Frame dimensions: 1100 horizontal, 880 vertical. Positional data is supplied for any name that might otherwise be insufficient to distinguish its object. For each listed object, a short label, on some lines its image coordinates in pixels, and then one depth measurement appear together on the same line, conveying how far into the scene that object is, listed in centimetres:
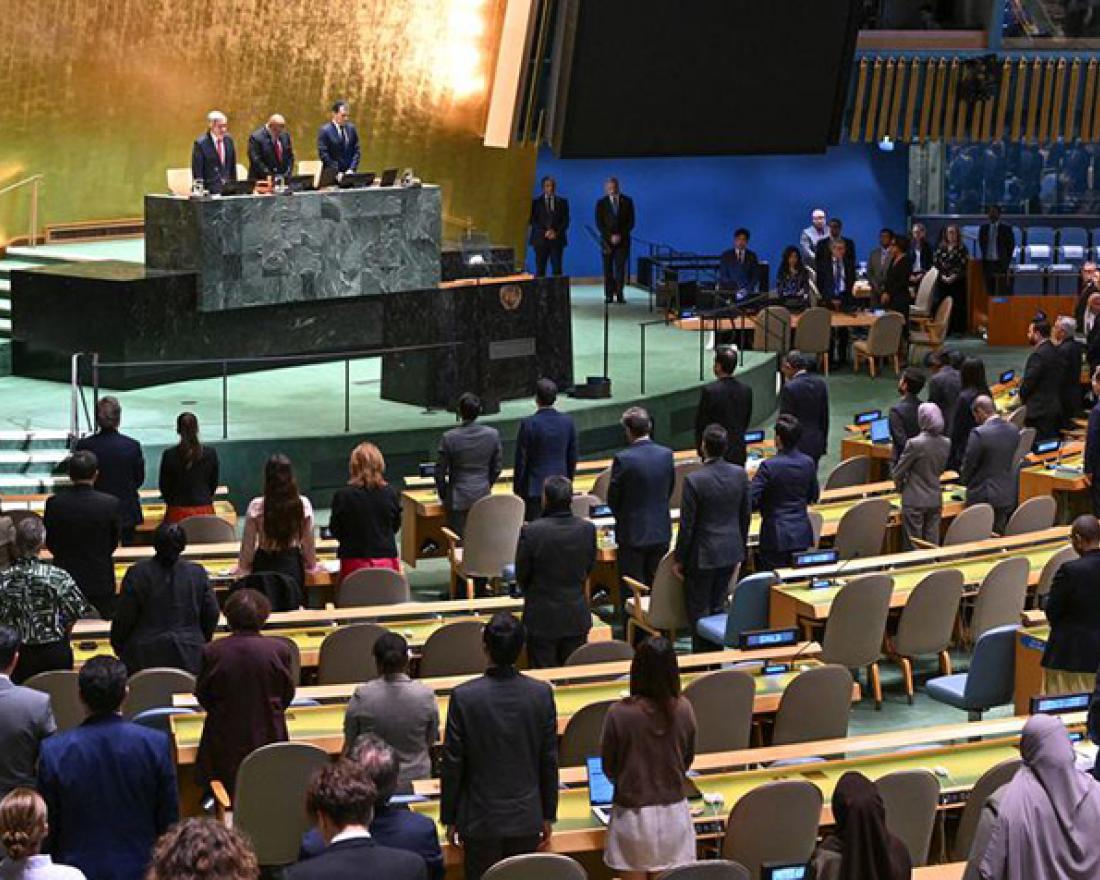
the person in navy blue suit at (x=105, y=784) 682
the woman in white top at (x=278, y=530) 1020
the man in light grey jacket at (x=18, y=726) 731
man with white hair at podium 1775
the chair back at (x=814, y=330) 2105
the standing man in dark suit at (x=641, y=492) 1165
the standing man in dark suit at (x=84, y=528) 1022
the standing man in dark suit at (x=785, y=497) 1158
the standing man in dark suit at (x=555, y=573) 964
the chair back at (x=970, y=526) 1241
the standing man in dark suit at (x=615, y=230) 2378
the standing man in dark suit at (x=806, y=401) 1413
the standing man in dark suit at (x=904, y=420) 1413
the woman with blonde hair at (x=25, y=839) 568
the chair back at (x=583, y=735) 850
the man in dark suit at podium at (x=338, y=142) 1884
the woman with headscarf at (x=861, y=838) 614
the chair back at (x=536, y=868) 653
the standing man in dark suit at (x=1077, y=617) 936
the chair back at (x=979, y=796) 759
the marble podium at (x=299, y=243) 1734
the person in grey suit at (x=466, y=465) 1274
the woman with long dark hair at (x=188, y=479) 1245
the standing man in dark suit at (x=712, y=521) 1102
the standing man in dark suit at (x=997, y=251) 2470
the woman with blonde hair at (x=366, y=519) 1089
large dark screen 2172
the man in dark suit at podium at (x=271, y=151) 1819
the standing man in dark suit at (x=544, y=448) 1288
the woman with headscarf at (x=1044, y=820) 647
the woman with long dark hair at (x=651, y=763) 723
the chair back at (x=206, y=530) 1223
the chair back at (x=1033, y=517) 1249
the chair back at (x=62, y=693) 848
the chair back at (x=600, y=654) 931
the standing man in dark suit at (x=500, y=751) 720
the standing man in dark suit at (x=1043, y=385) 1623
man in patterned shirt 873
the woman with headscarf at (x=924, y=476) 1272
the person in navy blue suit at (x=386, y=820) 589
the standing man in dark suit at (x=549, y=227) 2391
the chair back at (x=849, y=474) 1461
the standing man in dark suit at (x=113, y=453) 1205
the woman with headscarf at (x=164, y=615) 884
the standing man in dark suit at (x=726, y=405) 1394
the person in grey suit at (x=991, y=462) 1314
